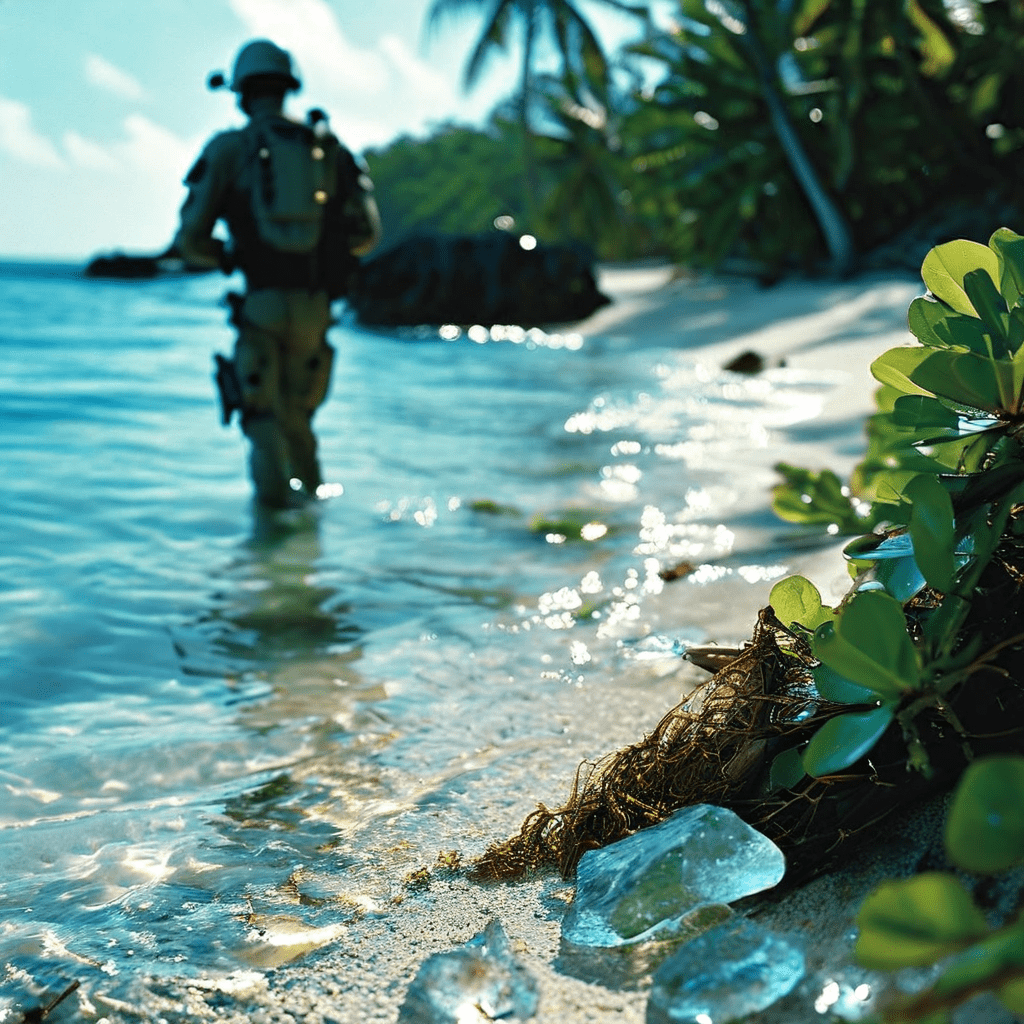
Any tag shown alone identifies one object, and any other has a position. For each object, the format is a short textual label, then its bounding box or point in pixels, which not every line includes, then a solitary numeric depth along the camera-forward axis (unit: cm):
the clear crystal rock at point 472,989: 110
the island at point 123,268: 3928
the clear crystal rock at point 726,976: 98
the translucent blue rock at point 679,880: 114
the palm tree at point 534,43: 2500
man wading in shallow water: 445
